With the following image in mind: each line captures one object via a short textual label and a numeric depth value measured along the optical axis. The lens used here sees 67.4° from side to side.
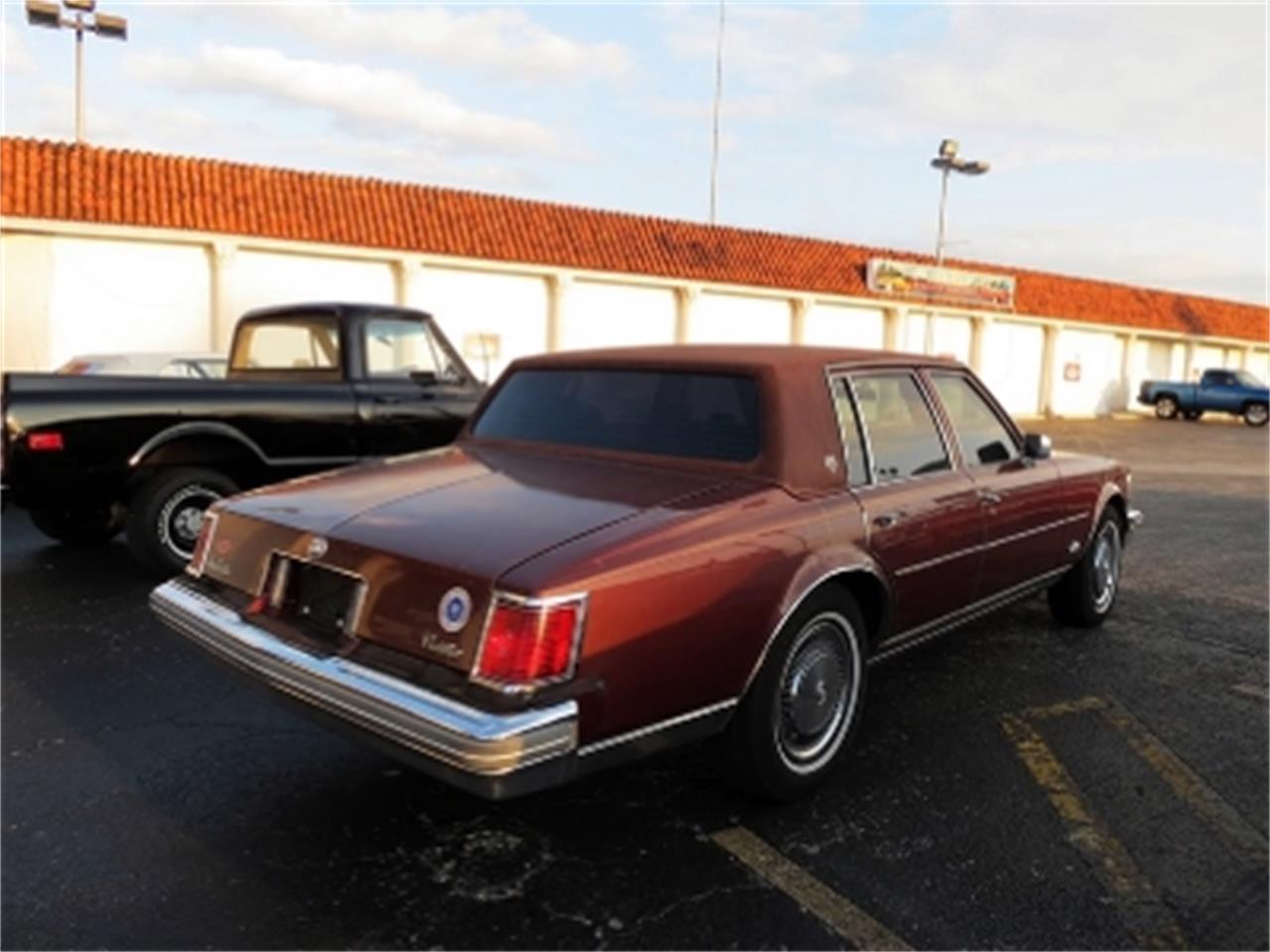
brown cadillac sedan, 2.56
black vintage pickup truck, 5.71
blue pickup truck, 31.69
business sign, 26.05
